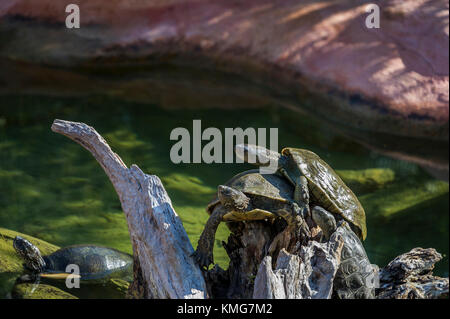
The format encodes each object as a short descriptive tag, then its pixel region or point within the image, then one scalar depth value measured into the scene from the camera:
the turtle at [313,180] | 5.71
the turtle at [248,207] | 5.26
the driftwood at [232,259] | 5.09
